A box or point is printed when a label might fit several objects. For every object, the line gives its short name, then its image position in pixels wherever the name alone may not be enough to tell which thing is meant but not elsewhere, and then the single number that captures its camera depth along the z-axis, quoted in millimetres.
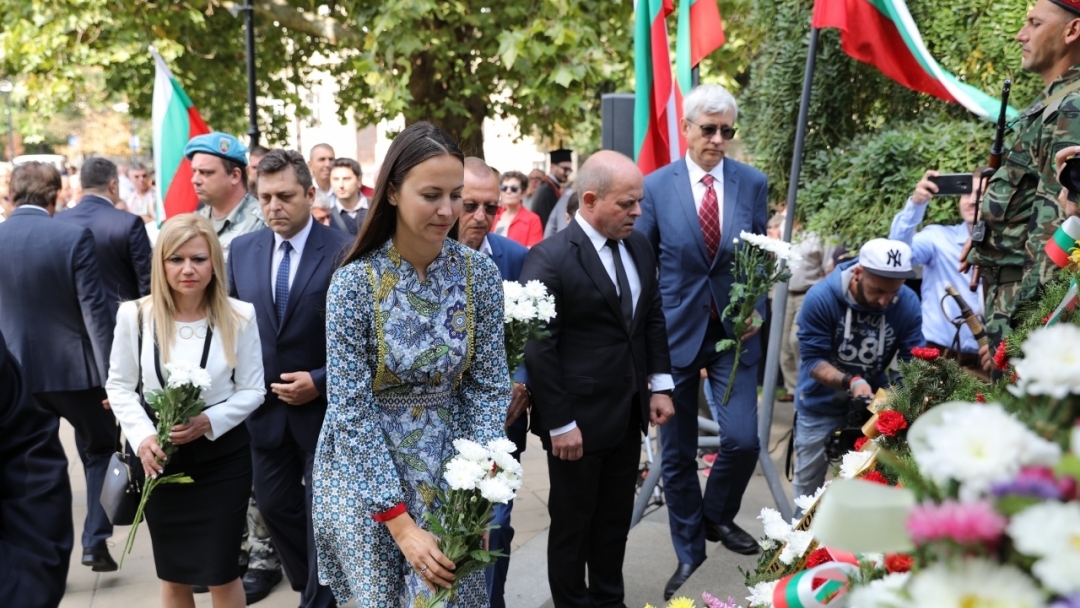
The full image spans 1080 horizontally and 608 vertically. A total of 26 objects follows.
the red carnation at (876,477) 1954
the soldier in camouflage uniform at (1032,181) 3275
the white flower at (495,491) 2709
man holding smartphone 6008
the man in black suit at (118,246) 6449
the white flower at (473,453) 2793
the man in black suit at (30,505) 2121
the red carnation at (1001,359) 2037
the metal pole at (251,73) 9711
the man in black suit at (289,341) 4715
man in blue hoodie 5371
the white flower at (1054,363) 953
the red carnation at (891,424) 2145
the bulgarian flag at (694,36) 5918
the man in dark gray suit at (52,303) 5887
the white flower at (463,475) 2711
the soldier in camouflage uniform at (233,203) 5508
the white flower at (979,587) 877
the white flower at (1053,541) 842
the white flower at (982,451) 904
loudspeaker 7449
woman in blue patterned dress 2877
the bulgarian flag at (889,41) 5492
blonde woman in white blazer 4090
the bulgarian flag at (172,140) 7841
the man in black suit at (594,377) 4340
